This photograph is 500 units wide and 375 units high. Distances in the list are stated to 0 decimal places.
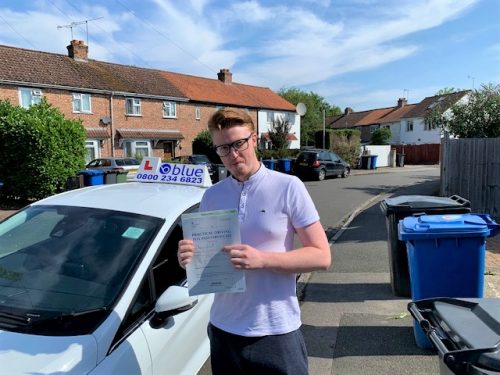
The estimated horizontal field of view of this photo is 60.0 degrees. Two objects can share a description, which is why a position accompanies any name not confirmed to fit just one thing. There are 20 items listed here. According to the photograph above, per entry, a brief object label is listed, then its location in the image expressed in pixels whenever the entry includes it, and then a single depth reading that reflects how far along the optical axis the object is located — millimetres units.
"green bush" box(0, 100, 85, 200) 13203
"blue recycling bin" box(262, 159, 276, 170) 24297
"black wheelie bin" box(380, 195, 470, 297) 4409
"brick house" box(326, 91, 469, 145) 51250
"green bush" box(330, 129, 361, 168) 31484
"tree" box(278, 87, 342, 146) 62625
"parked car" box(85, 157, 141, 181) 20422
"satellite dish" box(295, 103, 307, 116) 34338
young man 1858
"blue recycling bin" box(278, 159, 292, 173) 24983
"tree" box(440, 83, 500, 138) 12844
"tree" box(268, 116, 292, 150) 34375
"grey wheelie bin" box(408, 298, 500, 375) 1819
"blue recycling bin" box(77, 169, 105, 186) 13674
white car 2043
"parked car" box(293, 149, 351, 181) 23344
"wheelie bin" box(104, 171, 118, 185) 13953
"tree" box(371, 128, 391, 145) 49750
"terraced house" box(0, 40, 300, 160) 25531
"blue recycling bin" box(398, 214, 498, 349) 3621
